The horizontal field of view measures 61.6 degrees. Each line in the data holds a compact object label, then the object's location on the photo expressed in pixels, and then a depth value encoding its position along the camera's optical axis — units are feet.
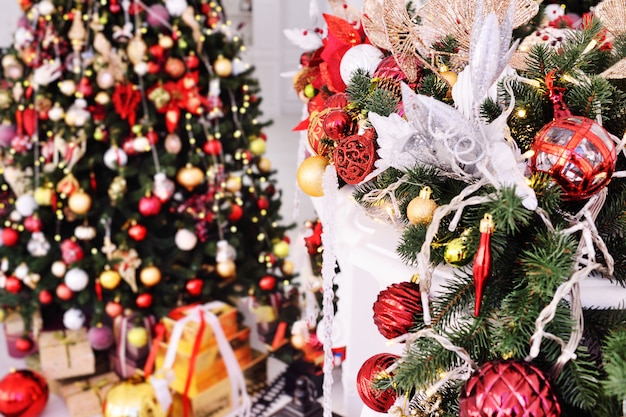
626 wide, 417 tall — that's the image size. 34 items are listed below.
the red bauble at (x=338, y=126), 2.61
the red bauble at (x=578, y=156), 1.77
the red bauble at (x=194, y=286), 6.45
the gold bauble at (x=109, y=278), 6.05
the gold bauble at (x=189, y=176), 6.16
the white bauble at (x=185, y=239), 6.16
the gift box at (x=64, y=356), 6.31
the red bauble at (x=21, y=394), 5.49
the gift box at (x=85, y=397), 5.96
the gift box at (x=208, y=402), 5.65
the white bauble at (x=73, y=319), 6.18
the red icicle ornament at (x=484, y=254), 1.64
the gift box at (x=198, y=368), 5.75
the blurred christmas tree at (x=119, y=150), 5.98
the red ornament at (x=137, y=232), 6.07
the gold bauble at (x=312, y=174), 2.87
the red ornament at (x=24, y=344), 6.50
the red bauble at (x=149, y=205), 6.00
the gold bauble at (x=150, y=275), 6.17
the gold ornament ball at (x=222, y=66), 6.23
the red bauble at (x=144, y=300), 6.30
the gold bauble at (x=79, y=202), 5.90
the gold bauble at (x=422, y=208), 1.95
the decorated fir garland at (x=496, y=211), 1.61
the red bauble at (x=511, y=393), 1.51
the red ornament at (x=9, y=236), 6.10
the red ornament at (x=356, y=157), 2.34
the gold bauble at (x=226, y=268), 6.40
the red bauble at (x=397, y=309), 1.96
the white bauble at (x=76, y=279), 5.98
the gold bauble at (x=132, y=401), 5.05
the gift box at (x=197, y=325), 5.81
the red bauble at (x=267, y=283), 6.69
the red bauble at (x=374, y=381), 2.15
